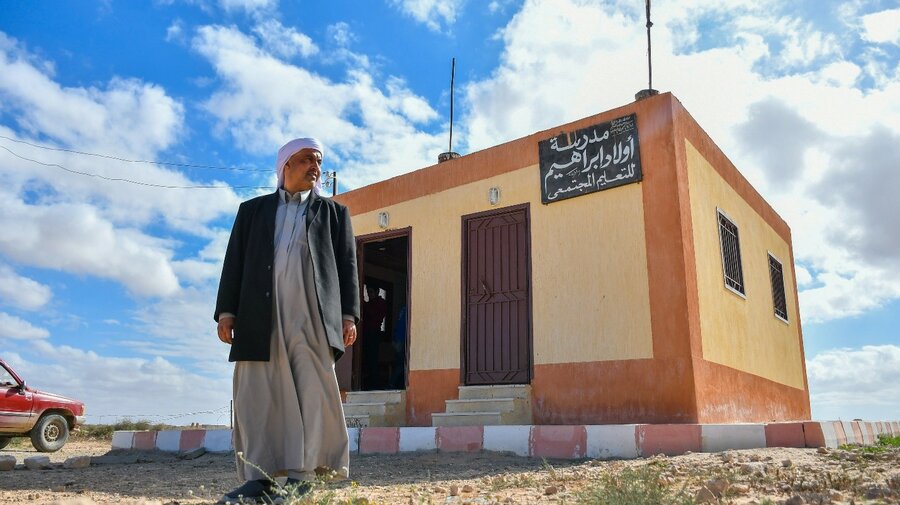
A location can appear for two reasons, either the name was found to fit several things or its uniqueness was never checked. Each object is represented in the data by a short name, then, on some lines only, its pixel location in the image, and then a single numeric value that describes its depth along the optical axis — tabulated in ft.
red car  32.81
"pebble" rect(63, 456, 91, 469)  19.30
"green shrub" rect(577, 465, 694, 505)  7.87
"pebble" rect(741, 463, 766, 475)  11.47
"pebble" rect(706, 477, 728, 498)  9.16
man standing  9.87
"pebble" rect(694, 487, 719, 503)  8.49
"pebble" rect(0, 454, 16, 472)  17.93
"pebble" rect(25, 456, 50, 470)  18.34
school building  20.42
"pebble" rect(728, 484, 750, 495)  9.36
